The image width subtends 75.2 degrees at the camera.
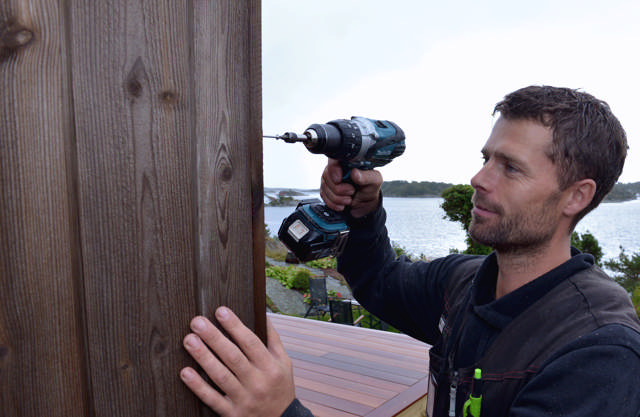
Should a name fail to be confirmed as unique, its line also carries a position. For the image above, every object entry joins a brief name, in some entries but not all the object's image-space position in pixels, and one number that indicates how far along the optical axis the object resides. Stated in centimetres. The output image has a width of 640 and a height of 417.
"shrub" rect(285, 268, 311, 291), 969
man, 97
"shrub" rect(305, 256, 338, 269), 1241
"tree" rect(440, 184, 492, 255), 827
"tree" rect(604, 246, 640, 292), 1009
